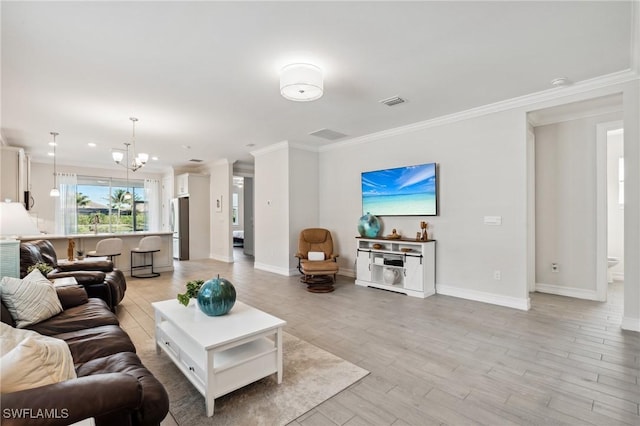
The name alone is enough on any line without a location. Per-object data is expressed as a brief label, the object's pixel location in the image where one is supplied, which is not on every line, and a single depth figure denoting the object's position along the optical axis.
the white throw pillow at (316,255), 5.39
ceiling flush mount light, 2.84
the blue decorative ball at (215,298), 2.31
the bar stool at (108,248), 5.39
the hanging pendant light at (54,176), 6.15
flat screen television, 4.77
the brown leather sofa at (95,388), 1.04
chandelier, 4.97
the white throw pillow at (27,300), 2.15
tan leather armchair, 4.96
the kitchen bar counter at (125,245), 5.50
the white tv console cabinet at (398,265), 4.55
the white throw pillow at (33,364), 1.08
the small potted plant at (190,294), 2.54
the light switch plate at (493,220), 4.13
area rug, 1.87
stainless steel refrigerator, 8.43
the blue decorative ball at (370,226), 5.38
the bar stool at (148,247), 5.88
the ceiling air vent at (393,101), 3.88
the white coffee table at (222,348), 1.90
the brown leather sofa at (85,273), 3.34
